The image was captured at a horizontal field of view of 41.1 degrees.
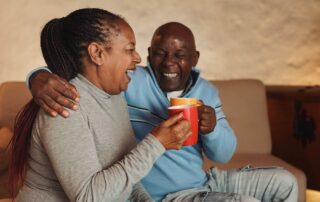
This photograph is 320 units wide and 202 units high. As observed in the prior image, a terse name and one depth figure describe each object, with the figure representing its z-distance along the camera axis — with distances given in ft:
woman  3.28
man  4.60
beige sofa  7.17
